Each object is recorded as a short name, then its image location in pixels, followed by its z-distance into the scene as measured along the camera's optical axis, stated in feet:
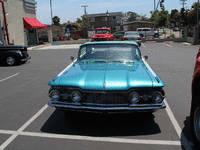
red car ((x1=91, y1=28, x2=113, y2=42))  80.99
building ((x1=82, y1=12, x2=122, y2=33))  202.28
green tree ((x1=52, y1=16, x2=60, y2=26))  253.44
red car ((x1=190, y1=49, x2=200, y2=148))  11.23
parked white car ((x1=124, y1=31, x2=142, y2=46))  80.28
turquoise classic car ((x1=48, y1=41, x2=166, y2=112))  13.11
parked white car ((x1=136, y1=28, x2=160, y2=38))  138.21
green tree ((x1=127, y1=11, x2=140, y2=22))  382.59
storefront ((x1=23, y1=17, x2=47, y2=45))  92.68
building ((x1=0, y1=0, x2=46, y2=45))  80.48
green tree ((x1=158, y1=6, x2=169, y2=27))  285.84
